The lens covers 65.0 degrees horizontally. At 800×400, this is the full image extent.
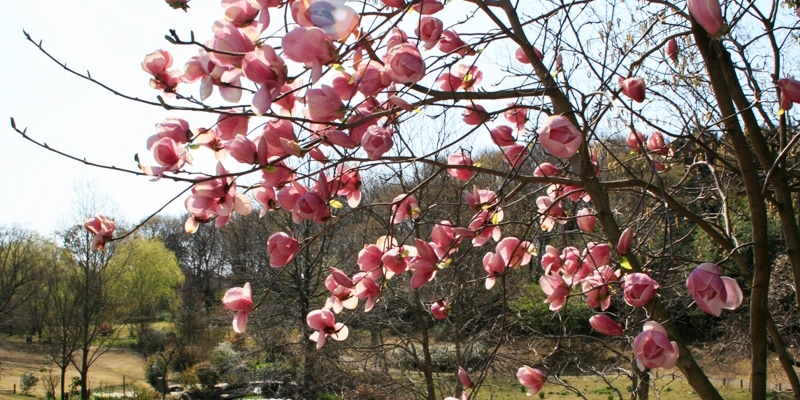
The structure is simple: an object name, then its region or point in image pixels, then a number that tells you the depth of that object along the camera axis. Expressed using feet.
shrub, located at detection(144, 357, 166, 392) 55.16
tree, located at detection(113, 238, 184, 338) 82.69
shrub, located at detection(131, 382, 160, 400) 44.33
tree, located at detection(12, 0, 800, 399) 2.82
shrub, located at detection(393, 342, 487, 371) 25.09
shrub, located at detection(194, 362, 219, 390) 47.55
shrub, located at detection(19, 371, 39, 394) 54.44
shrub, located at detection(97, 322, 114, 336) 67.94
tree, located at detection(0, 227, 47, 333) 61.05
